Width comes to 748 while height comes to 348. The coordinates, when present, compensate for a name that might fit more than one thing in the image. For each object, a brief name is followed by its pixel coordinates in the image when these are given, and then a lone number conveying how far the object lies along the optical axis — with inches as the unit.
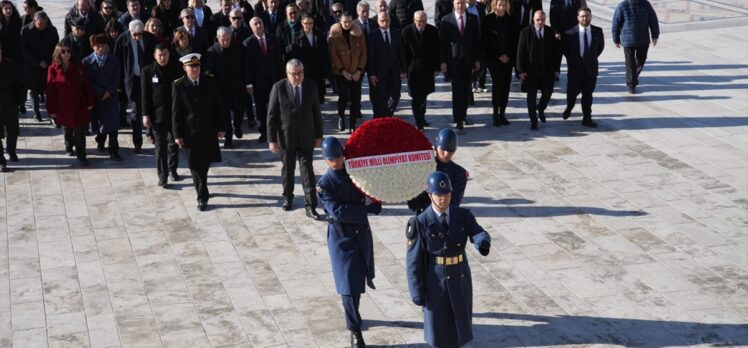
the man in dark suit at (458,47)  650.2
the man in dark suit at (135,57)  614.2
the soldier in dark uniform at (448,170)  392.2
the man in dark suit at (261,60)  627.9
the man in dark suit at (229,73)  618.8
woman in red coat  592.1
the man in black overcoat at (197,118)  533.0
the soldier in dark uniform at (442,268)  362.6
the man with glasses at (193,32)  655.1
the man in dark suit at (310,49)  640.4
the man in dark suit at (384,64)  637.9
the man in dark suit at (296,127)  521.0
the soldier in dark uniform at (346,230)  392.8
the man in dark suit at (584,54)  651.5
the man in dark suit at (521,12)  692.1
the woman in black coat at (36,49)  669.9
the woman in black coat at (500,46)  653.3
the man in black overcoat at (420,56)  639.8
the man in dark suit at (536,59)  643.5
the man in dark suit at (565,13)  745.0
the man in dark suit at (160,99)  557.9
